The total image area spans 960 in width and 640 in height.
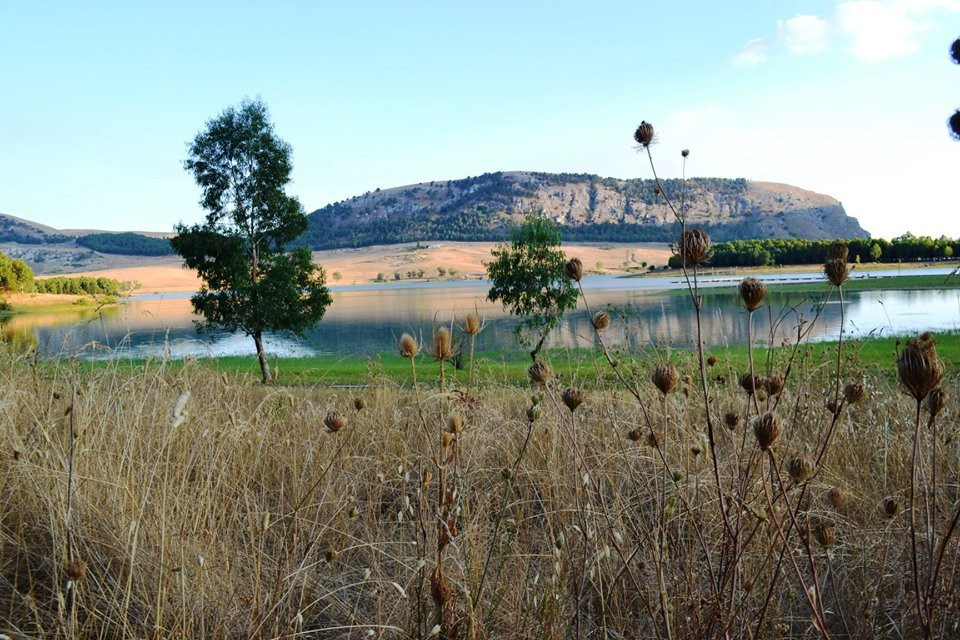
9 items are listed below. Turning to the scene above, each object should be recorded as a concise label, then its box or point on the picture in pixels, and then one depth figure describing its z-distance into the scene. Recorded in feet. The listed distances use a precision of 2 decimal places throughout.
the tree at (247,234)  64.44
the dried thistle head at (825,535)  4.81
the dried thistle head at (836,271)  6.26
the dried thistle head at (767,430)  3.99
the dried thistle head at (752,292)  5.17
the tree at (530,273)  105.50
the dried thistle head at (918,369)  3.56
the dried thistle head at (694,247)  5.31
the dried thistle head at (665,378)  5.41
